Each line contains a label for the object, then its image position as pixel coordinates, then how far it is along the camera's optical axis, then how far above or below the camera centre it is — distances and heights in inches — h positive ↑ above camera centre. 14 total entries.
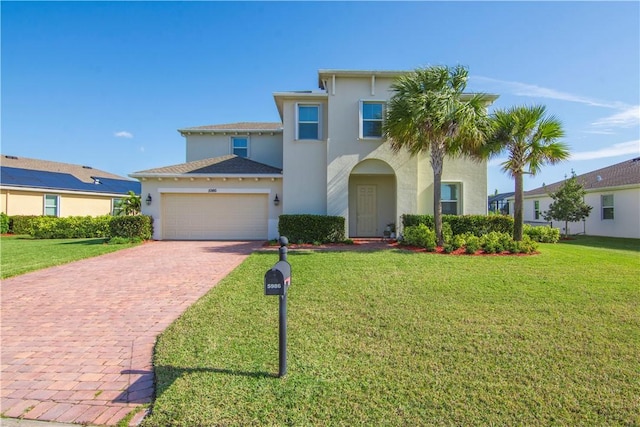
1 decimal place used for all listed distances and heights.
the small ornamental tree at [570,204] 669.3 +28.4
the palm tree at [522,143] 400.2 +99.4
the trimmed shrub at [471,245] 382.3 -36.5
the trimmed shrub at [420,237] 402.3 -28.2
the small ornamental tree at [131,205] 597.0 +22.1
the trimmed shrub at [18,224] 731.4 -19.2
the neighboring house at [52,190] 776.3 +74.5
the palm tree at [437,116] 393.7 +130.8
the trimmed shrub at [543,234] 544.4 -31.5
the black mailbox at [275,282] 111.5 -24.1
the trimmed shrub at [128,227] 533.0 -19.0
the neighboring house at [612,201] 638.7 +35.7
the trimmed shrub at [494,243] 387.5 -34.2
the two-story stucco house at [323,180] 513.0 +65.5
